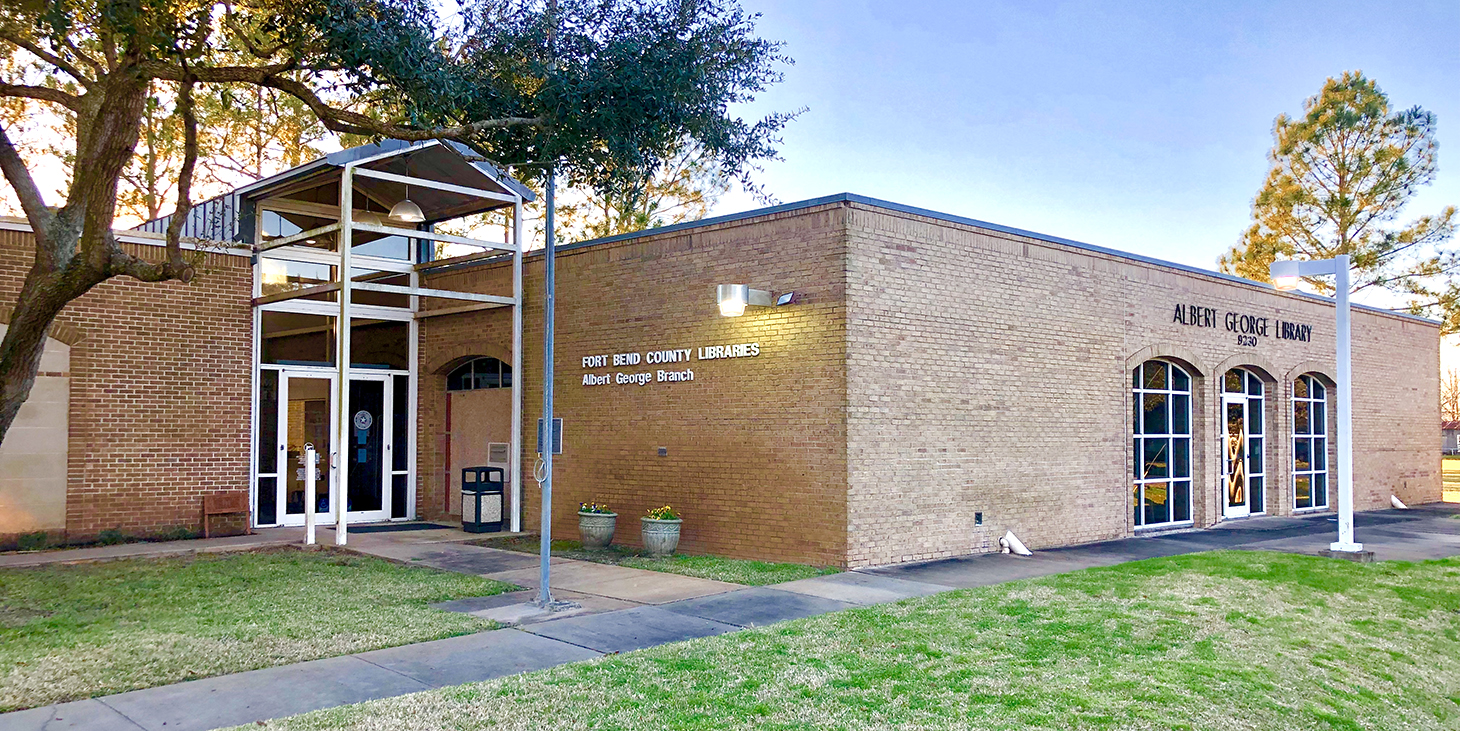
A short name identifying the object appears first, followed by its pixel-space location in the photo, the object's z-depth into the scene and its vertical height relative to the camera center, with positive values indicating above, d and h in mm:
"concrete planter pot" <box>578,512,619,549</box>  13391 -1542
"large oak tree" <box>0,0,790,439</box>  8875 +3127
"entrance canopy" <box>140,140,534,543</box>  14617 +1711
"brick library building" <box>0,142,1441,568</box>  12219 +412
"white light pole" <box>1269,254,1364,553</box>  13055 +684
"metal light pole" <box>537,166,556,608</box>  9469 -329
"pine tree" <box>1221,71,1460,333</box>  34219 +7419
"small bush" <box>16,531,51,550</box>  13133 -1652
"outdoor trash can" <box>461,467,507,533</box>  15625 -1393
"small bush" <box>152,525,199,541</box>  14109 -1696
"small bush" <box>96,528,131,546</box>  13602 -1669
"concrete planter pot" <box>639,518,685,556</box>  12578 -1541
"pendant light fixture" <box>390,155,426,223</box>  14797 +2774
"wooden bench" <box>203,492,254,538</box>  14453 -1320
